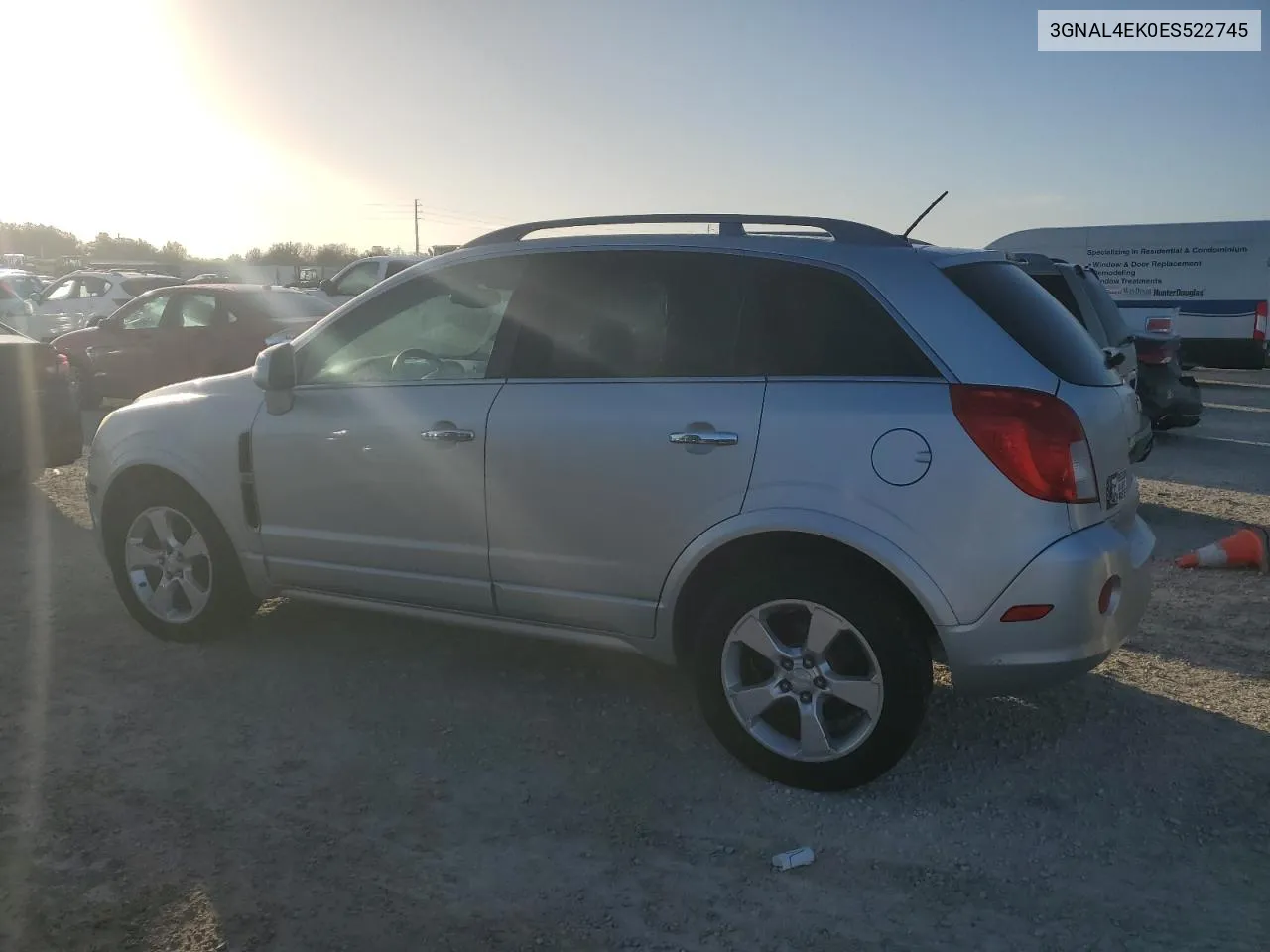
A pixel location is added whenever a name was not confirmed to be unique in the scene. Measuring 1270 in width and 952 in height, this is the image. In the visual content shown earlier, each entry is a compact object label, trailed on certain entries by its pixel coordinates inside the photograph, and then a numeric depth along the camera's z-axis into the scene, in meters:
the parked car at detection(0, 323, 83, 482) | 7.66
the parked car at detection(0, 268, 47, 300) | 18.64
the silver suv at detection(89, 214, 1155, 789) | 3.32
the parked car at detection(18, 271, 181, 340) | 18.69
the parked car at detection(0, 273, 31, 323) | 17.61
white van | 18.58
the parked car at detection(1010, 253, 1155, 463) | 7.83
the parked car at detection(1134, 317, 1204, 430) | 10.22
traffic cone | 6.17
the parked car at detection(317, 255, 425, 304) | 17.84
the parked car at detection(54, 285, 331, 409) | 12.20
